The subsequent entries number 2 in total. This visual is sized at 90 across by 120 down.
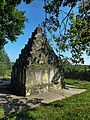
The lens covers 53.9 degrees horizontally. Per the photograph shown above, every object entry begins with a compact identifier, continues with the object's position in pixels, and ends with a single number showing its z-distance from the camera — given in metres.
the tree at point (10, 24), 11.34
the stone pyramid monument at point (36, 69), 7.08
